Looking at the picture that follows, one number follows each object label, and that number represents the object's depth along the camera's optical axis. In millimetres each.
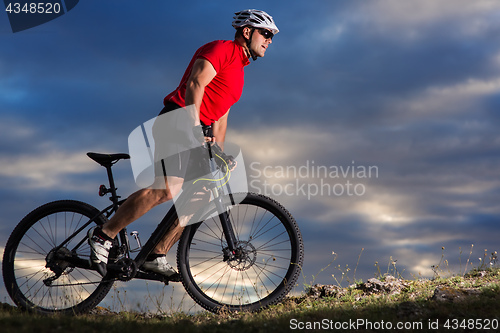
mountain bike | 5719
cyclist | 5711
